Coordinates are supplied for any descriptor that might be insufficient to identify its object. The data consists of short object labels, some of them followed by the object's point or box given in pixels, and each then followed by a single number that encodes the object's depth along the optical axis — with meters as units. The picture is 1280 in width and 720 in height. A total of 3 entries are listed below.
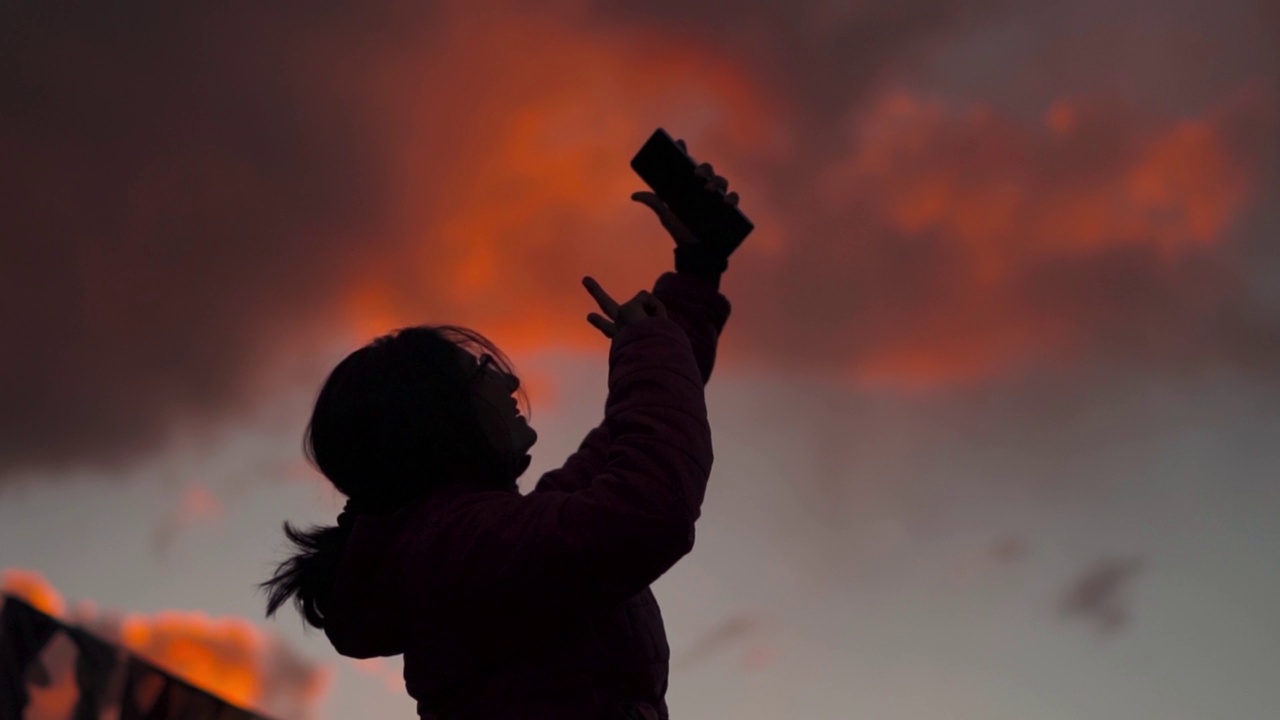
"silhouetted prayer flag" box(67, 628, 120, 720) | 6.50
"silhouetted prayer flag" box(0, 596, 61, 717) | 6.01
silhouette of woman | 1.85
